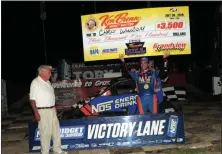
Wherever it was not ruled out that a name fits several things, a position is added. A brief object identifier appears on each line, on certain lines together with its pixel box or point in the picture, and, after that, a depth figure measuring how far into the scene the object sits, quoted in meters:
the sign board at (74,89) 11.59
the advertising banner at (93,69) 15.66
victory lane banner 5.79
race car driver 6.36
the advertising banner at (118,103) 7.05
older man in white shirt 5.16
